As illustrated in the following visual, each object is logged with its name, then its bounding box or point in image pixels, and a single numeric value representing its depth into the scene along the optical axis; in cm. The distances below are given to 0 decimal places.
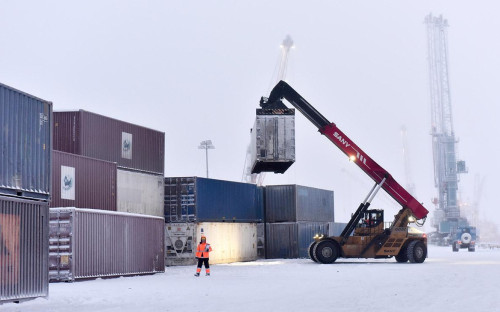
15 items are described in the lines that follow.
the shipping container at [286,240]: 4550
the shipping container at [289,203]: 4597
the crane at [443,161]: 8769
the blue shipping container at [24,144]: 1627
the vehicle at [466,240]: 5924
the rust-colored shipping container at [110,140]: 3262
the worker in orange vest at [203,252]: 2744
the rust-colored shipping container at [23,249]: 1609
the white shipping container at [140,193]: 3472
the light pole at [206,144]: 6906
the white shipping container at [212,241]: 3747
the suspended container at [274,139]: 3172
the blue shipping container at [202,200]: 3769
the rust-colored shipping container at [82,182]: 2886
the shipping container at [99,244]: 2503
